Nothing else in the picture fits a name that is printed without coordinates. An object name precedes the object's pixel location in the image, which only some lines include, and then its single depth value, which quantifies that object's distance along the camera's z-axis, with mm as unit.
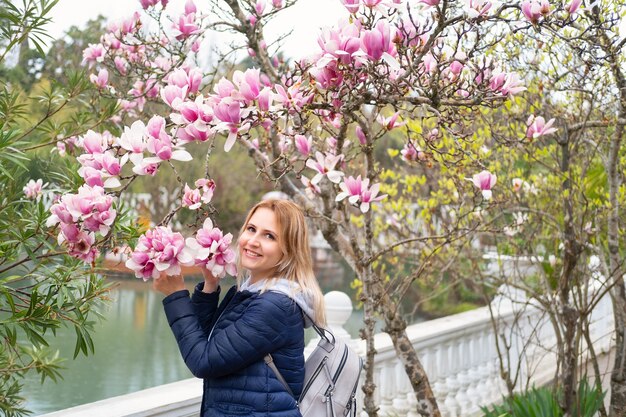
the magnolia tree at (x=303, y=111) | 1530
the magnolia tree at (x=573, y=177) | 3119
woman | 1711
